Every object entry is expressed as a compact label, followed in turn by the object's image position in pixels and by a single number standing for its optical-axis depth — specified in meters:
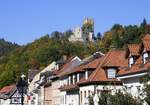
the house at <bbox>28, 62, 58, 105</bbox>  101.81
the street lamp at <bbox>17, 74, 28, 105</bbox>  36.64
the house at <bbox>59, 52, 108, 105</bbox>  64.53
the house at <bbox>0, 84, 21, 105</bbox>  124.31
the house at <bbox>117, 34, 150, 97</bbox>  45.94
